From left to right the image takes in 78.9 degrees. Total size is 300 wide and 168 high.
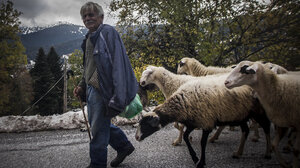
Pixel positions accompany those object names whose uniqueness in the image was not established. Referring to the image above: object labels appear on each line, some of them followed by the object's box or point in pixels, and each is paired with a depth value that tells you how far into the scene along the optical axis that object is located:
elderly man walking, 2.54
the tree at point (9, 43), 18.41
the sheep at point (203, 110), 3.16
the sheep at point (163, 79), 4.99
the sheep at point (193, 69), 5.84
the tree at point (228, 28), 6.52
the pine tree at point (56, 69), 34.97
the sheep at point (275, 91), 2.82
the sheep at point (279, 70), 4.26
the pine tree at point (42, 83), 32.00
